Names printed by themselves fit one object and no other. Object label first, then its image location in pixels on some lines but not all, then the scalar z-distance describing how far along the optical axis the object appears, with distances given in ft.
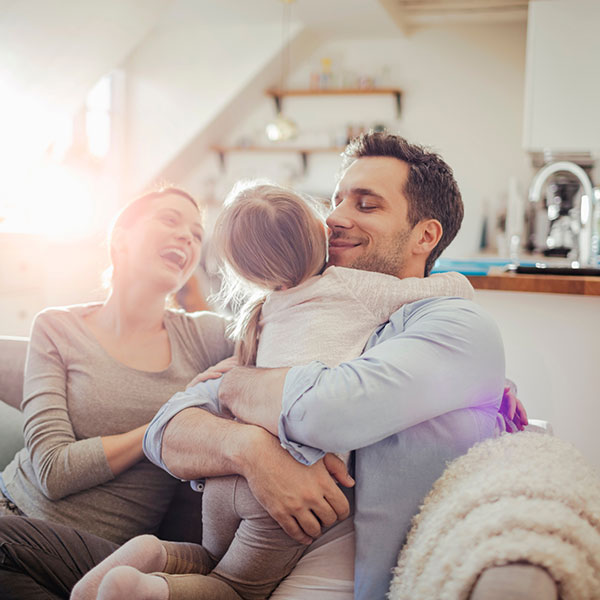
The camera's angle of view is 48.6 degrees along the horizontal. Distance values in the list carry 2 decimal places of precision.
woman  4.67
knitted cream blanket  2.72
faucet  9.30
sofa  2.61
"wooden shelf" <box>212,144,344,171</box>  18.81
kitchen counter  6.80
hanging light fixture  16.72
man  3.30
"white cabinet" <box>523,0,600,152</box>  13.14
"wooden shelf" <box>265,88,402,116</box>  18.07
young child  3.54
